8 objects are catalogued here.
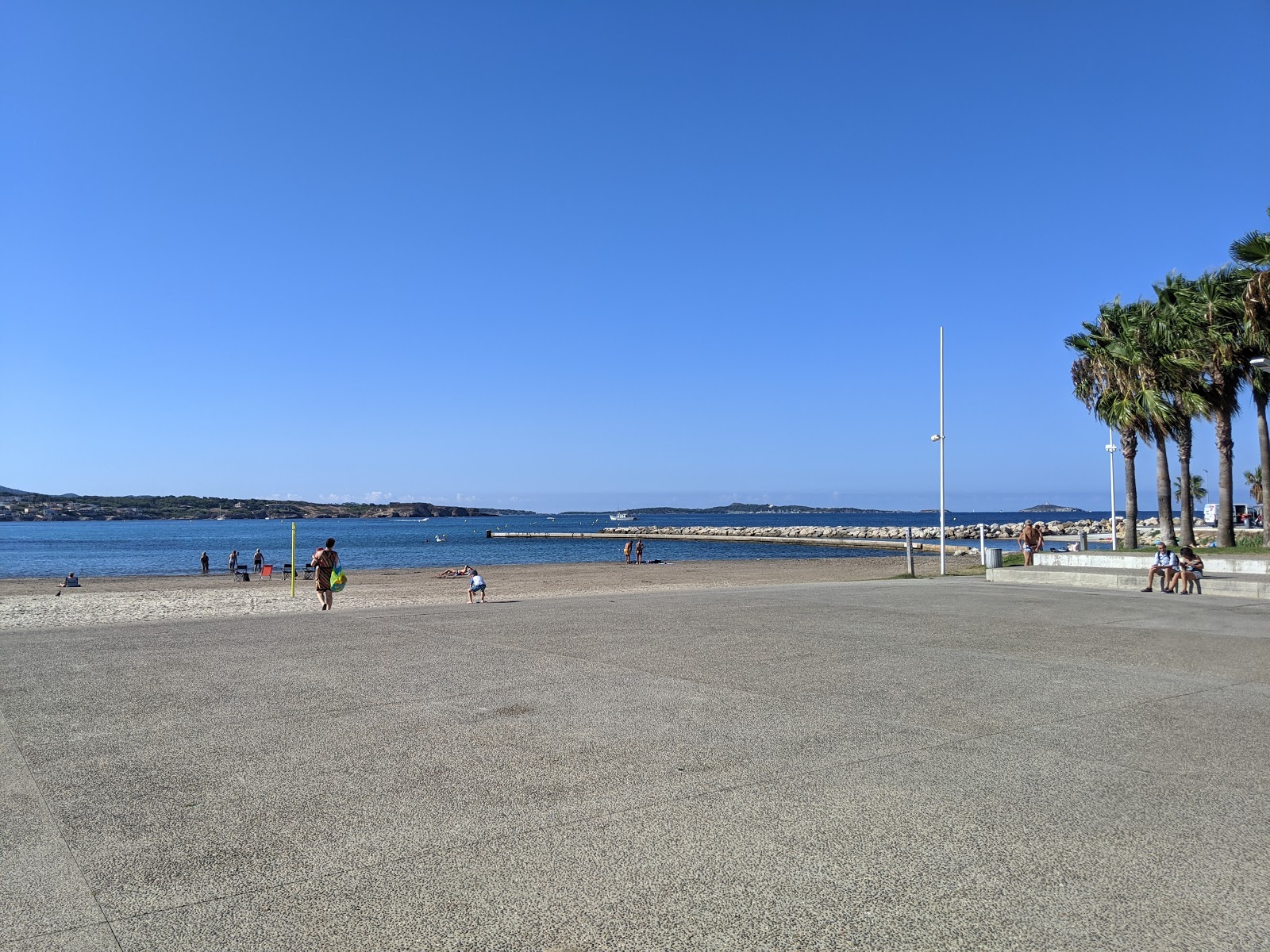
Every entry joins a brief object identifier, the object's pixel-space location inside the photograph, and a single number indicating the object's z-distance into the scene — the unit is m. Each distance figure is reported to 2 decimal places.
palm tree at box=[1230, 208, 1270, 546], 23.81
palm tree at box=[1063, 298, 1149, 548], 33.34
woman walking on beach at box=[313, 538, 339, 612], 18.70
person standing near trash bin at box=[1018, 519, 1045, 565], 27.38
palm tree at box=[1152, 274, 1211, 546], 30.70
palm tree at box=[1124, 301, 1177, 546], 31.77
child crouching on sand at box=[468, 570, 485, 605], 20.45
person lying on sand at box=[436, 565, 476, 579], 43.33
